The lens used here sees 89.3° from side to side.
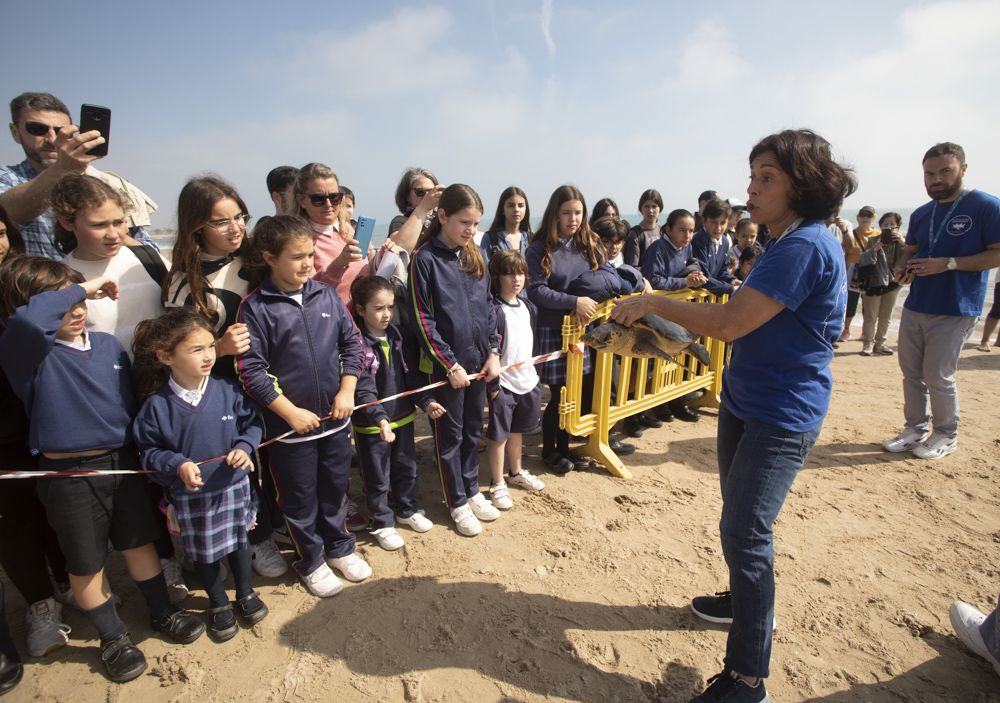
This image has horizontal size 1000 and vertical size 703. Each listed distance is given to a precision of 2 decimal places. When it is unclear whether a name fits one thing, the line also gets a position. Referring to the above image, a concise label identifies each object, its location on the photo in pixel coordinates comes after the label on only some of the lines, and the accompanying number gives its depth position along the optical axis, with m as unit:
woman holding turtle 1.88
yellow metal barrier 4.10
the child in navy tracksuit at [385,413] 3.12
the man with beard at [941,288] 4.21
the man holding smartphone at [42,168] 2.48
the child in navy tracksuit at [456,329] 3.15
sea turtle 2.47
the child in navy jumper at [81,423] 2.06
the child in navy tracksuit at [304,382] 2.56
